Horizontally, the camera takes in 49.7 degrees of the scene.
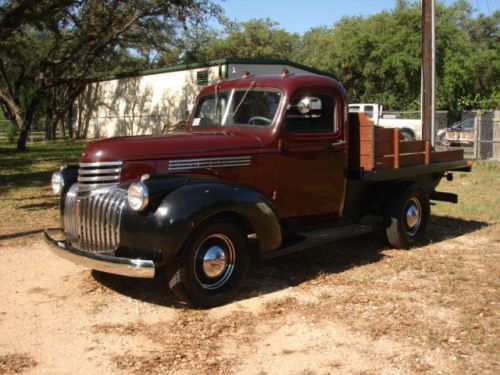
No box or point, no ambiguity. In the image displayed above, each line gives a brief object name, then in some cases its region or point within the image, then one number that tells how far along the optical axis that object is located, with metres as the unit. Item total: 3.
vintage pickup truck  4.28
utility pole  11.52
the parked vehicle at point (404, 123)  20.38
